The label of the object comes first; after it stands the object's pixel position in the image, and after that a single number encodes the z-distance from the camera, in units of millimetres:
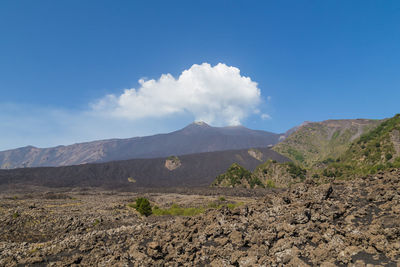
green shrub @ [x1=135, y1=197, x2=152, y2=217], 34059
